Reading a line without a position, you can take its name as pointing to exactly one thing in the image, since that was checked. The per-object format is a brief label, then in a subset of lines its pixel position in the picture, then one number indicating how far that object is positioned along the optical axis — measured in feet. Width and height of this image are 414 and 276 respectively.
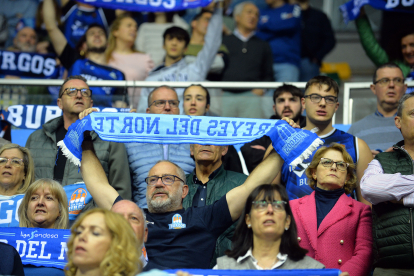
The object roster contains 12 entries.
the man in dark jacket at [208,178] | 36.60
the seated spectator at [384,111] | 42.22
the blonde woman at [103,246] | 24.71
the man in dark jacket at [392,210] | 30.09
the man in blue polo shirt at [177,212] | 32.04
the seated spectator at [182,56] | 51.67
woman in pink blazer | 31.12
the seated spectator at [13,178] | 36.96
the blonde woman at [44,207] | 34.50
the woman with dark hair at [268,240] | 27.91
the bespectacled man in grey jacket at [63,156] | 39.75
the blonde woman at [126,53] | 56.13
